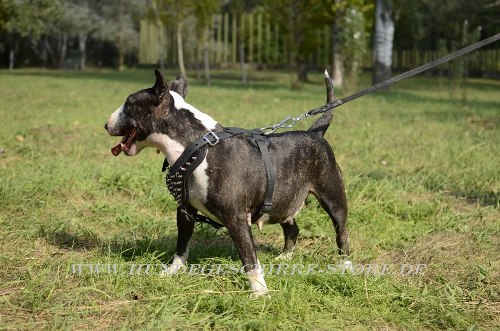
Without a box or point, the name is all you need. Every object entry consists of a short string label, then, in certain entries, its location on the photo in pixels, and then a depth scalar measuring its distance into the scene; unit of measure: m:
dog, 3.80
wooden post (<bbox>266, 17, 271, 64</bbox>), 34.00
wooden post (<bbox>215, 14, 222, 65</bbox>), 34.09
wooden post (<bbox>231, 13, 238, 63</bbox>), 34.99
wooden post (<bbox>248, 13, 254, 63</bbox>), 31.90
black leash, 4.43
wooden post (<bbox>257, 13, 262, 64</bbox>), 32.95
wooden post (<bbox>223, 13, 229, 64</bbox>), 33.66
